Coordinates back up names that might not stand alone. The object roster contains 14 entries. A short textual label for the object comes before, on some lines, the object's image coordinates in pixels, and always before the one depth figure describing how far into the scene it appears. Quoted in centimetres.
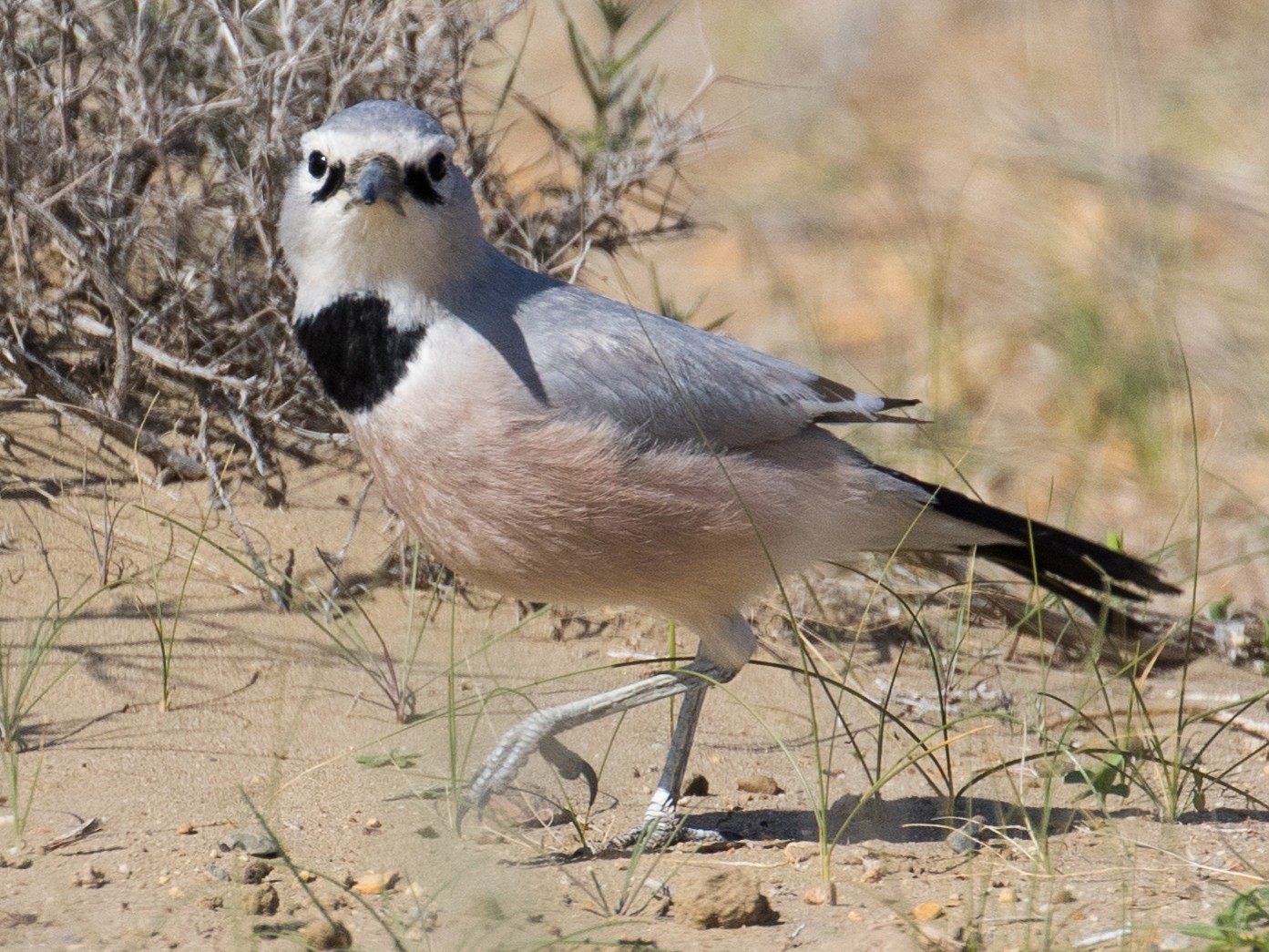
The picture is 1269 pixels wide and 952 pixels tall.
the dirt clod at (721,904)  635
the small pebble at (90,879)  648
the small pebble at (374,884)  668
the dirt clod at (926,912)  641
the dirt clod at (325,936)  596
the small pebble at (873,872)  701
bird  716
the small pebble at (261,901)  623
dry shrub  934
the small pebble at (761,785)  842
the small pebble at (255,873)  654
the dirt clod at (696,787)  837
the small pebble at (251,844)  680
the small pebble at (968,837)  718
